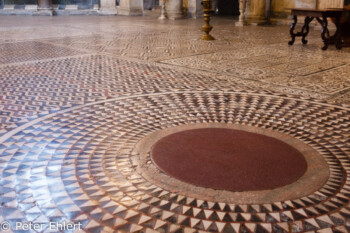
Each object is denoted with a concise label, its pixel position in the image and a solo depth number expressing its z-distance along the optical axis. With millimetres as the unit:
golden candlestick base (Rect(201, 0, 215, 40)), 6533
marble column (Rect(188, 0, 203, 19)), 12930
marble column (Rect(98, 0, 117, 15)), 15023
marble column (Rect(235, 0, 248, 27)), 10242
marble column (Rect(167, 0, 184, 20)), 12758
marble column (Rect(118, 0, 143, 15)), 14609
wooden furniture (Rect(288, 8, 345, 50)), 5605
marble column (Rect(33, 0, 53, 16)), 14681
